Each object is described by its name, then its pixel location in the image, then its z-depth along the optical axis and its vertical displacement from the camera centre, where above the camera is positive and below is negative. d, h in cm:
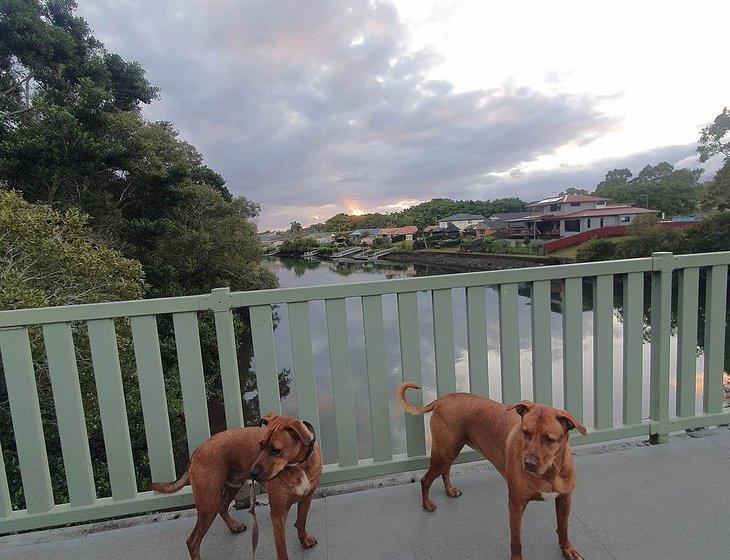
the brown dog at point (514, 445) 96 -64
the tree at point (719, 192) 2262 +81
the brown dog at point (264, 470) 98 -64
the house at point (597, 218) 3325 -30
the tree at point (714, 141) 2959 +495
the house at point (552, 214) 3750 +35
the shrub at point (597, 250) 2222 -206
